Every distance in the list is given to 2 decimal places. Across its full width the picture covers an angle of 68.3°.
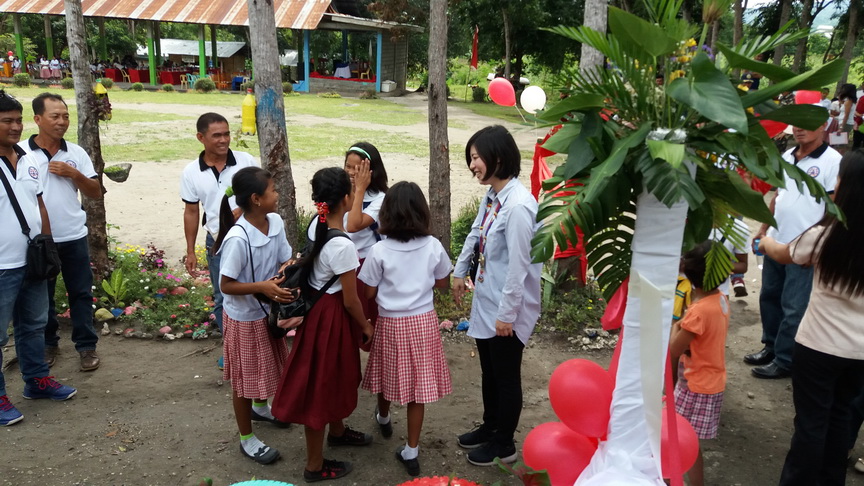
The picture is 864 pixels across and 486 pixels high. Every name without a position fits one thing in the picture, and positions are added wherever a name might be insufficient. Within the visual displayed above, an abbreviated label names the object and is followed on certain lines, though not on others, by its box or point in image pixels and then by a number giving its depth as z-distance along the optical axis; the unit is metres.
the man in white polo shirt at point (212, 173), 4.14
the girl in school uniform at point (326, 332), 2.96
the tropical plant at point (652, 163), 1.42
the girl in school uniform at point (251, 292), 3.09
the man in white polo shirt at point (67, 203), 4.05
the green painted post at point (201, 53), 27.69
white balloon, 3.80
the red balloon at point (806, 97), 3.02
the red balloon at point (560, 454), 1.99
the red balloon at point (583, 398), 1.89
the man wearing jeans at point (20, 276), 3.59
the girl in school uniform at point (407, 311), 3.16
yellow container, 5.04
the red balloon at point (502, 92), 4.07
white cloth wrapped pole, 1.58
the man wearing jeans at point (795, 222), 4.04
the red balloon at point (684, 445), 1.83
